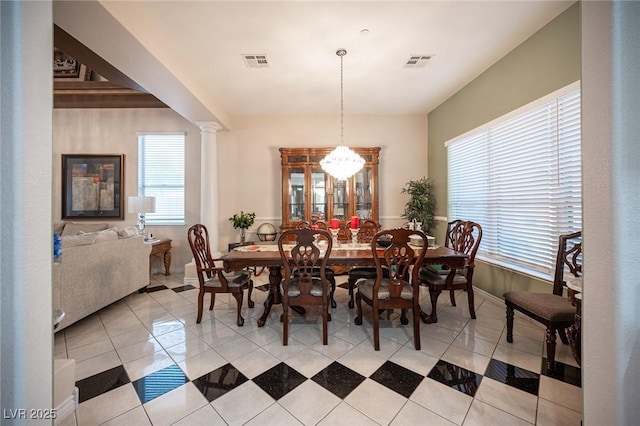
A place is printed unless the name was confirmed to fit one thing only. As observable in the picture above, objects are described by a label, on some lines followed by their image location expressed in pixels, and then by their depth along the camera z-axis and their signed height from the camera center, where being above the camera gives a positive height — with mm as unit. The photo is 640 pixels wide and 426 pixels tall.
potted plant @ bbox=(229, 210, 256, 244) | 4262 -172
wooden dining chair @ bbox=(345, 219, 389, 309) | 2717 -704
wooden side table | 3979 -664
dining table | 2125 -428
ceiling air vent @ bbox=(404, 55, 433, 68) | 2784 +1808
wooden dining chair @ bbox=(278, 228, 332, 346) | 1950 -597
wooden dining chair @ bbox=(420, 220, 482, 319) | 2408 -690
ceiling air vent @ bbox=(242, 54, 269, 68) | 2766 +1804
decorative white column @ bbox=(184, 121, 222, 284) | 4074 +594
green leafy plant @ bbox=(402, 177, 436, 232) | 4270 +133
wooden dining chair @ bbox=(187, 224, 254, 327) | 2385 -702
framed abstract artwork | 4395 +523
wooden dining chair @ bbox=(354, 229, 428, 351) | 1885 -603
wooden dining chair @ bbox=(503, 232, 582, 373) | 1649 -701
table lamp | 3775 +111
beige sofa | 2209 -620
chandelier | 3031 +636
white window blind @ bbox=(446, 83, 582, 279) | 2182 +333
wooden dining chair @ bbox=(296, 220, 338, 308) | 2655 -681
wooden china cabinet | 4324 +404
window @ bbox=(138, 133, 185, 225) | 4504 +720
